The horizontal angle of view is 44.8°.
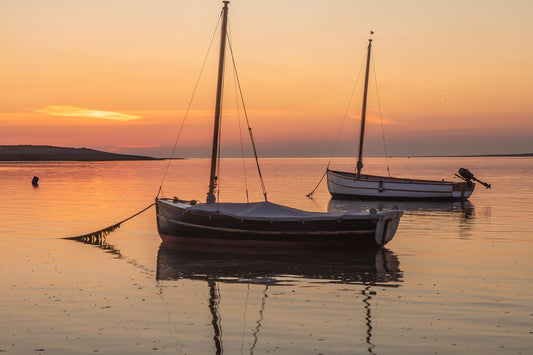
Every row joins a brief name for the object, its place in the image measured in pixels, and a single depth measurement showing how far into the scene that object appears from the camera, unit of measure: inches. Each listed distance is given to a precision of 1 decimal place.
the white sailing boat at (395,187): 2260.1
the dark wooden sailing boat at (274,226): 1000.9
